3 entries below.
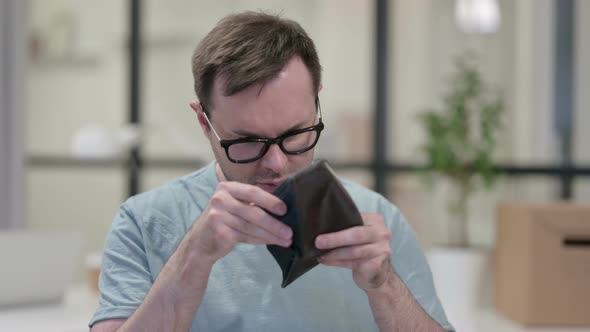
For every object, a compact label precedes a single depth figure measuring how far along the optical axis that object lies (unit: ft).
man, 3.72
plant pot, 8.48
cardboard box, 7.47
